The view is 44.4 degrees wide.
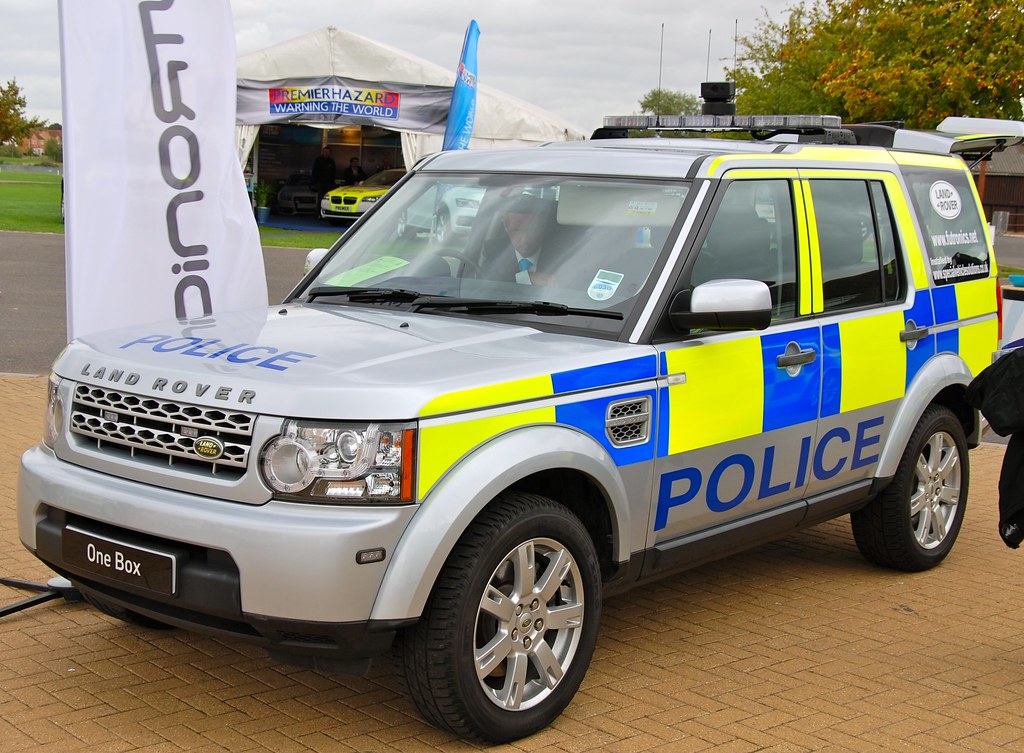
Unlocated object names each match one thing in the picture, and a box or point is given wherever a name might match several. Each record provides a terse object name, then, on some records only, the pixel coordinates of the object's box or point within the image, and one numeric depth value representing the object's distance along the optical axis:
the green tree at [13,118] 54.78
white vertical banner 5.11
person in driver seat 4.88
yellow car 30.38
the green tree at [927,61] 28.27
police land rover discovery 3.63
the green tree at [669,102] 104.81
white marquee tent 27.38
